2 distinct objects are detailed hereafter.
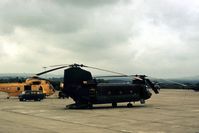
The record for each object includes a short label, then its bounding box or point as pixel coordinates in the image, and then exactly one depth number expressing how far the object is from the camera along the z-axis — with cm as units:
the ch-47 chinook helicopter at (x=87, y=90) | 2673
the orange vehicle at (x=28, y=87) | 4143
